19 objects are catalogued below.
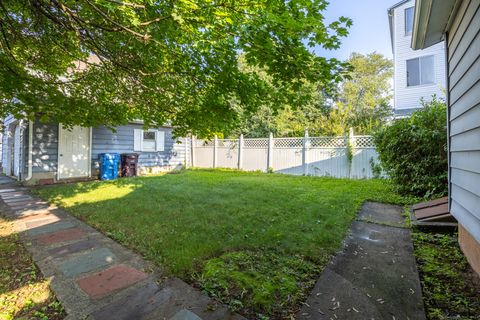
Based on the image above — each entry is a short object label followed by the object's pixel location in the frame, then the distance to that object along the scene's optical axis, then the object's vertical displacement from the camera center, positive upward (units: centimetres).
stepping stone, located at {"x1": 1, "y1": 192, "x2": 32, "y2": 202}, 568 -92
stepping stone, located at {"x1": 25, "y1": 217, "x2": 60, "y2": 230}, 383 -105
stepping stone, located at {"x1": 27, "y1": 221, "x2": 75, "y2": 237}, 354 -106
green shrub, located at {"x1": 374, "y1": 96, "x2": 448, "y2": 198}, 532 +21
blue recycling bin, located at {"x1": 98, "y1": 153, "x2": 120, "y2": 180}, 872 -26
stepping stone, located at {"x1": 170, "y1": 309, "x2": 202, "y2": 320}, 176 -115
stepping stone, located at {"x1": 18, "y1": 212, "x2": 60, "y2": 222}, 414 -103
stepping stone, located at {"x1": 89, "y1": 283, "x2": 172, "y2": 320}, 179 -115
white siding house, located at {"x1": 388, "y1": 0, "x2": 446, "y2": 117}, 1005 +402
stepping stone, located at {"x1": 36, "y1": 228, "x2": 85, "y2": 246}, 323 -109
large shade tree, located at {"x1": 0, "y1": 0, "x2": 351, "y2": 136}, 231 +122
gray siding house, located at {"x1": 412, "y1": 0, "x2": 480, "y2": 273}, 204 +64
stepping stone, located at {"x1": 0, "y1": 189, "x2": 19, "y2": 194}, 648 -87
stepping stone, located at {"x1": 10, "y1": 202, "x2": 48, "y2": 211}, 485 -99
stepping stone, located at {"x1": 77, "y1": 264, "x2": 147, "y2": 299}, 210 -114
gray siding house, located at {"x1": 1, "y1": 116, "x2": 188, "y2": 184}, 752 +36
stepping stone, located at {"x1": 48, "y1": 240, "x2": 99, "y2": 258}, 286 -111
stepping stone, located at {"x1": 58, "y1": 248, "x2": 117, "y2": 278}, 245 -113
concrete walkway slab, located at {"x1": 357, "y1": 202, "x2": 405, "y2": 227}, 412 -100
